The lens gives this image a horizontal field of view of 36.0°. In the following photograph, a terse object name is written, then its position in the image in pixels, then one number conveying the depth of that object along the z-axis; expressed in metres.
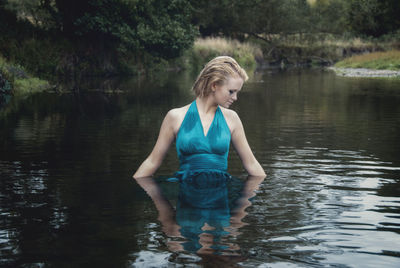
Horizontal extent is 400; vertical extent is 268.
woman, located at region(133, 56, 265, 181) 5.58
